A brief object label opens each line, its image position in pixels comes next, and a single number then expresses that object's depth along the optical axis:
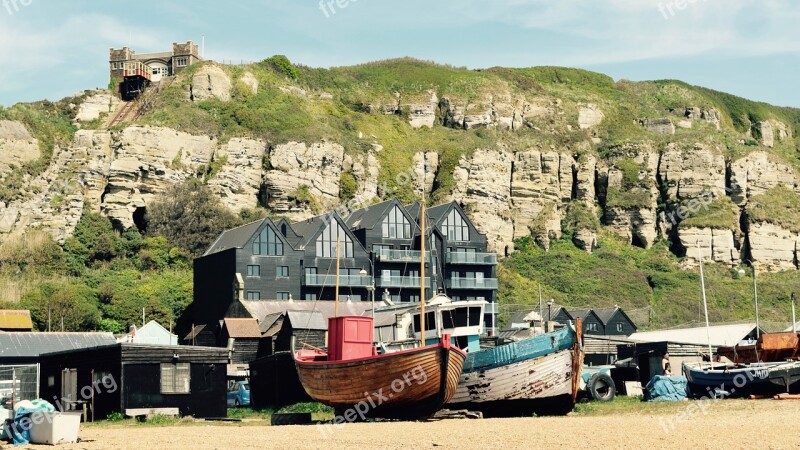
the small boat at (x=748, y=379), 39.38
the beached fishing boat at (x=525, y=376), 38.50
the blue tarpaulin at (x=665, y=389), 40.09
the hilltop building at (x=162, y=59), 109.00
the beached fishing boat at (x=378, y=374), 35.88
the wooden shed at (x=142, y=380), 39.72
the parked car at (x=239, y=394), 55.06
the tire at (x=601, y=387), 43.00
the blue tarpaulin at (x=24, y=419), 27.20
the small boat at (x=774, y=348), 46.87
